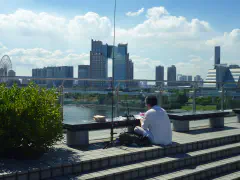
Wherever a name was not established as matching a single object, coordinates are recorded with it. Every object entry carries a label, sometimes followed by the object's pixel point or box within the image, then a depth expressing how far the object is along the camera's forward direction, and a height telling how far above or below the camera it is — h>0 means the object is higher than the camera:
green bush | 4.45 -0.56
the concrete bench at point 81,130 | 5.92 -0.91
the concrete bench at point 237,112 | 10.80 -0.96
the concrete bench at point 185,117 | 8.04 -0.88
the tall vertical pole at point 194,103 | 10.20 -0.62
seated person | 6.09 -0.85
